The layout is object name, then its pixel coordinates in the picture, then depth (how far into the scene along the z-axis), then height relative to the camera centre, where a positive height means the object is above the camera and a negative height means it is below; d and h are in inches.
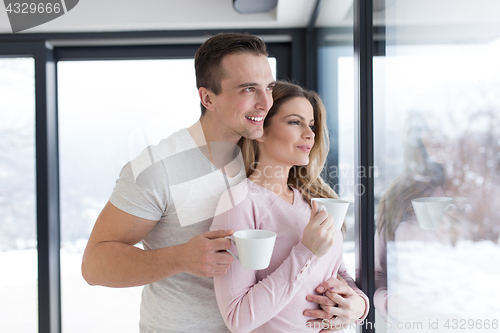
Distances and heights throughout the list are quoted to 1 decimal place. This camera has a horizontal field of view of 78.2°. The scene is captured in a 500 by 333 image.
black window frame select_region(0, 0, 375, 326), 71.7 +26.1
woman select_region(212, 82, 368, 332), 31.9 -6.6
